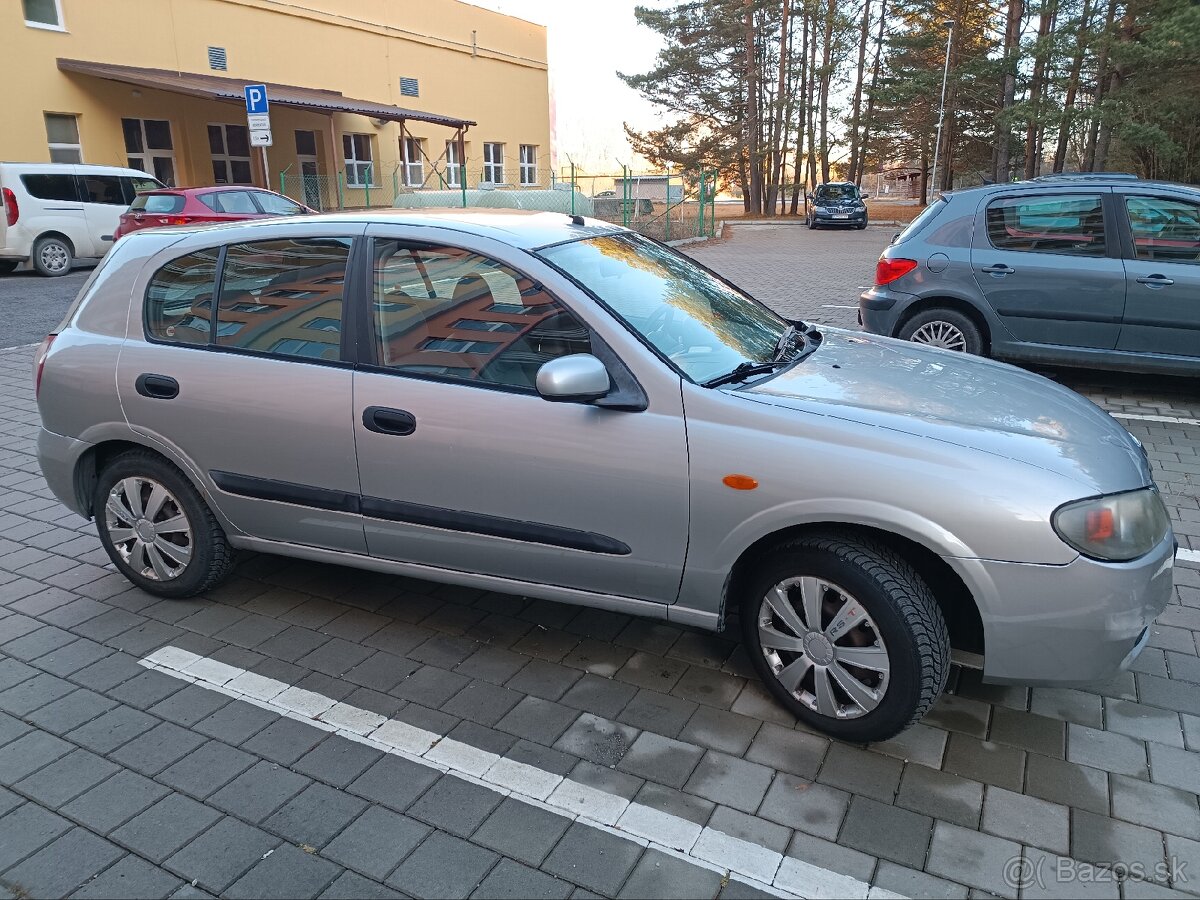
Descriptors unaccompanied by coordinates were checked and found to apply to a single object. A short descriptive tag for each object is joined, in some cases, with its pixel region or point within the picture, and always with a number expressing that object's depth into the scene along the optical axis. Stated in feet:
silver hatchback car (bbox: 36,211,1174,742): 8.98
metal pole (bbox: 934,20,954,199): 118.83
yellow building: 66.49
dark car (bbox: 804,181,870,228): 104.94
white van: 50.55
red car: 48.75
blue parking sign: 46.24
